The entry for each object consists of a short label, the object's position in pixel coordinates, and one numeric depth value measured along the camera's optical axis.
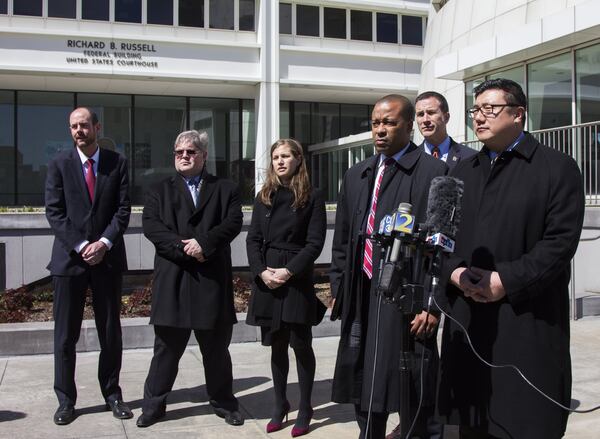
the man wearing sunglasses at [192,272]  5.09
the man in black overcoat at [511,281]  3.15
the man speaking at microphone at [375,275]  3.83
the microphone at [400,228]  2.98
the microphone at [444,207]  3.04
